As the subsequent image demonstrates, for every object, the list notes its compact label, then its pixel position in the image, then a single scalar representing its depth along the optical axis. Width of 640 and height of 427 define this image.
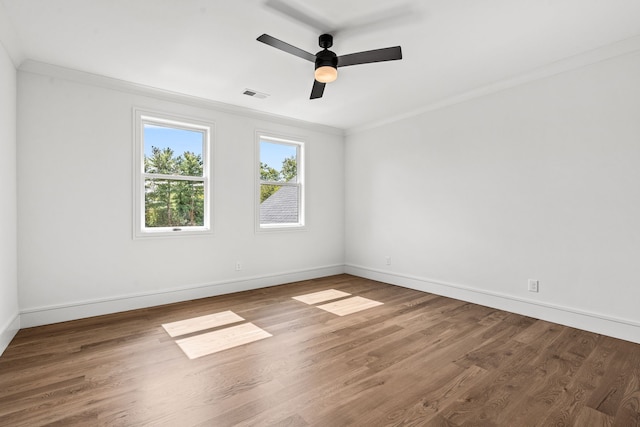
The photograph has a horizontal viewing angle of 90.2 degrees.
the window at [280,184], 5.00
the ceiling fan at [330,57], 2.52
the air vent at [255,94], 3.96
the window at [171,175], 3.87
